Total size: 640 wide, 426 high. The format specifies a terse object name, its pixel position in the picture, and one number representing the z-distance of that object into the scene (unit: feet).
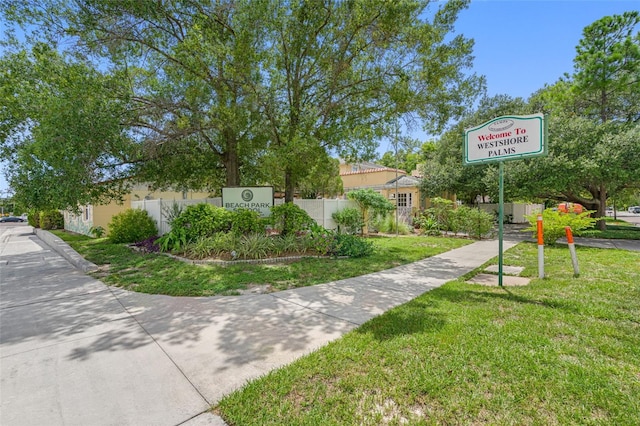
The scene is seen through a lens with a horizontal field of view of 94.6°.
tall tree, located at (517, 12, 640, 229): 38.29
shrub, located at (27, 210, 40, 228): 71.35
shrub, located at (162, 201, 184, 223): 34.57
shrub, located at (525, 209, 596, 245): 30.99
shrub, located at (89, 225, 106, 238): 45.74
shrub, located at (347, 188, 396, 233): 45.27
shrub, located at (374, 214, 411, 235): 47.55
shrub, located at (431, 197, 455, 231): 44.95
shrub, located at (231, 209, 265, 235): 27.78
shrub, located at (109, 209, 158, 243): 36.65
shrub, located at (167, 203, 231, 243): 27.68
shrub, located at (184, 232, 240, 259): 25.32
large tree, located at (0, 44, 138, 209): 22.16
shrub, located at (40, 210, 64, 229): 65.05
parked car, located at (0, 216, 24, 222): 144.03
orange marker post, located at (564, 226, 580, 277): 18.51
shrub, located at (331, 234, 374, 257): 27.43
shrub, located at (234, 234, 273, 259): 24.93
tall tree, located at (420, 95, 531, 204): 58.13
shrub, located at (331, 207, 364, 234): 43.29
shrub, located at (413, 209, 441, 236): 45.83
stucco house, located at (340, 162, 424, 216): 64.18
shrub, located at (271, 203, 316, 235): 29.32
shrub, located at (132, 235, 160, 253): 29.48
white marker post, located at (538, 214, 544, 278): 18.11
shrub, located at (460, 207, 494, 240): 40.60
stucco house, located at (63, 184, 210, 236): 48.70
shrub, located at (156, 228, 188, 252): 27.50
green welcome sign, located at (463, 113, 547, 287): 16.49
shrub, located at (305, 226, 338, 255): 27.48
